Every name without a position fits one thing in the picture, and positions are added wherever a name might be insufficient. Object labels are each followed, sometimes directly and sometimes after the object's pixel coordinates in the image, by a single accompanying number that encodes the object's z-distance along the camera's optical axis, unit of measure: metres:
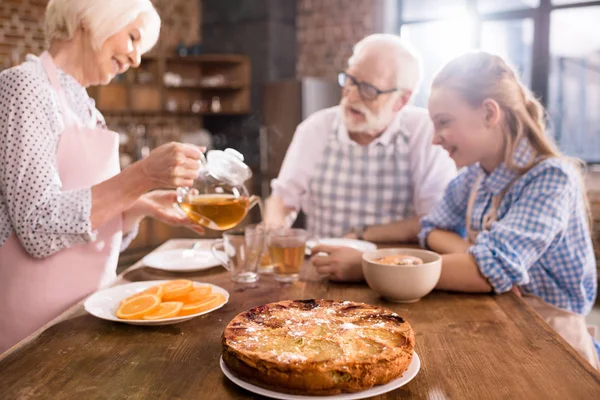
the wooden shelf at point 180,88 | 5.90
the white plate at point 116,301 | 1.10
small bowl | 1.24
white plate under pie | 0.80
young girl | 1.36
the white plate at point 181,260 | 1.58
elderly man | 2.27
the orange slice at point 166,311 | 1.10
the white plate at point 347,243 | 1.83
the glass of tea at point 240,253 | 1.45
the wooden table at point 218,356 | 0.84
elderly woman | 1.32
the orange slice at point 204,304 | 1.14
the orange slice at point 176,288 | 1.20
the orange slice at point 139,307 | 1.10
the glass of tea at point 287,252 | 1.46
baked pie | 0.80
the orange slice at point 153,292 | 1.19
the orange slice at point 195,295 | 1.20
